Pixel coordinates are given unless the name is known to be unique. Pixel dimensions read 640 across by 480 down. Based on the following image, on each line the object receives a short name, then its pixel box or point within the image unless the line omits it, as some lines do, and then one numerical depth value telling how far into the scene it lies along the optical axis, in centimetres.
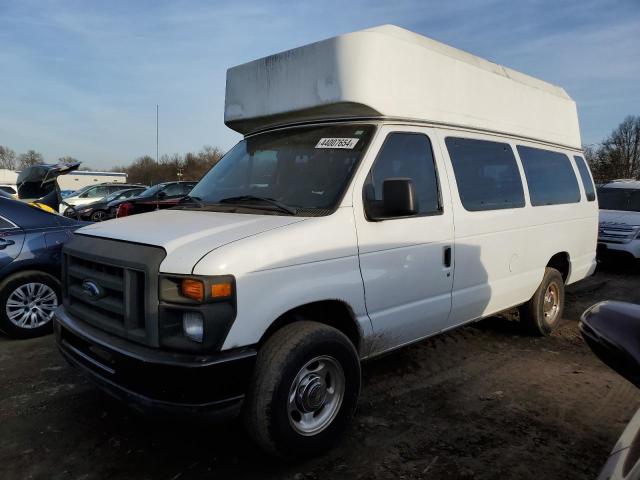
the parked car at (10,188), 1794
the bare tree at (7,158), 8624
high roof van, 258
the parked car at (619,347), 153
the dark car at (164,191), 1582
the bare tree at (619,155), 4762
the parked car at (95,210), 1803
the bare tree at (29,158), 8194
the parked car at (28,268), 512
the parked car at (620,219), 939
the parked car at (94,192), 2167
